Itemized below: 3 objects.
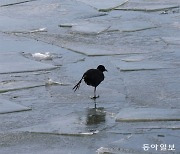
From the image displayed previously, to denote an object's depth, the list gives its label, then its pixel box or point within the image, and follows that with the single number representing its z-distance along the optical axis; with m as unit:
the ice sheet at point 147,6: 22.47
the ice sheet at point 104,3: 23.27
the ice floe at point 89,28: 19.29
